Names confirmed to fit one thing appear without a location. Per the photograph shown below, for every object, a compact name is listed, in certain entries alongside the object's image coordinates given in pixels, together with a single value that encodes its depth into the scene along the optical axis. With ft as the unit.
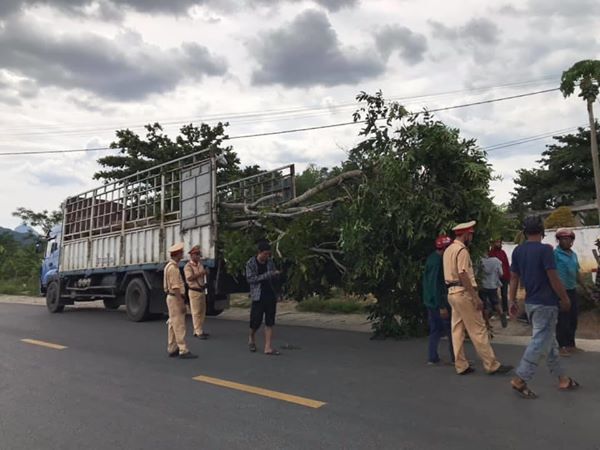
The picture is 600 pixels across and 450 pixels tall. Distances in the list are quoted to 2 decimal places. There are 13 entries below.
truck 34.78
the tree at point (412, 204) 25.40
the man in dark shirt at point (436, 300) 20.97
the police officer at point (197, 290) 29.43
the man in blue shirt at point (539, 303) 15.92
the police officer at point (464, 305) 18.58
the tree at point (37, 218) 116.67
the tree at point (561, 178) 99.50
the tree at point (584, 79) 61.67
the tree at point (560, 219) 65.16
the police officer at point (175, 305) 23.87
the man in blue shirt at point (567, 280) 21.95
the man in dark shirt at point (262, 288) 24.63
